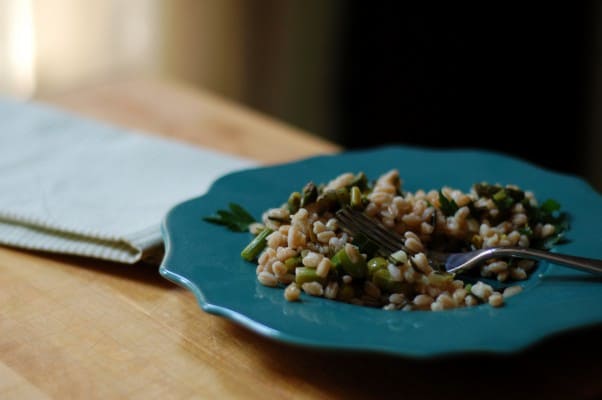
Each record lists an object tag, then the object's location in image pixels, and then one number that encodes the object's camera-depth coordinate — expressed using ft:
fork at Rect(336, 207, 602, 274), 3.72
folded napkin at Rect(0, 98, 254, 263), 4.38
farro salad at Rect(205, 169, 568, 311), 3.54
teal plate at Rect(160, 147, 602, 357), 3.09
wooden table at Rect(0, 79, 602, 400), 3.19
